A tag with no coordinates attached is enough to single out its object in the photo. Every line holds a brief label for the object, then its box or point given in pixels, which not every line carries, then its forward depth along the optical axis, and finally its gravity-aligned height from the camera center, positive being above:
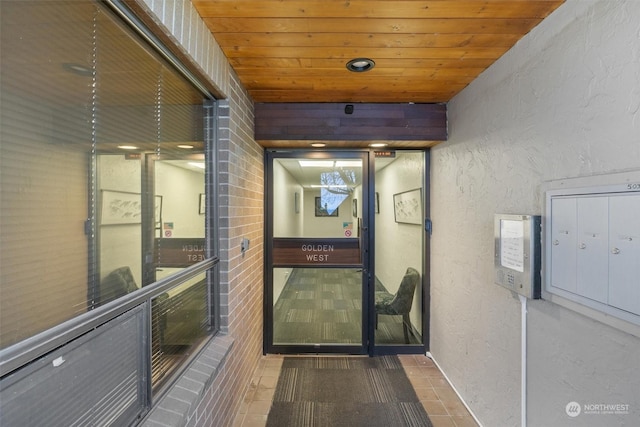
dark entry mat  2.22 -1.48
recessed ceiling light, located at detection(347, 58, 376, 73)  1.98 +0.98
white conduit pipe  1.67 -0.84
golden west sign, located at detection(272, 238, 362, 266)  3.16 -0.41
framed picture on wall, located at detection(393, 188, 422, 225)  3.20 +0.06
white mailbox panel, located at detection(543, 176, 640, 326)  1.10 -0.14
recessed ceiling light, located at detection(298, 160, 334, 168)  3.18 +0.51
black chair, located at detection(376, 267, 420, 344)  3.21 -0.92
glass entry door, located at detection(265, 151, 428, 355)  3.14 -0.41
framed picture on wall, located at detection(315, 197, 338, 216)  3.16 +0.02
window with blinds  0.74 +0.13
